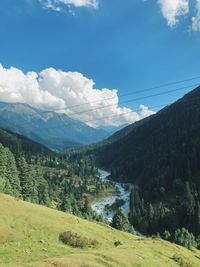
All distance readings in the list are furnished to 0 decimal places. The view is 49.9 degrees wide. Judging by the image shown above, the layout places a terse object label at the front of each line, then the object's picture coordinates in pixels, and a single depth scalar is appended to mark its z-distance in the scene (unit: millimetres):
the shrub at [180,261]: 37834
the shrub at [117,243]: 39850
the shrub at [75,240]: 34649
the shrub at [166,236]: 77895
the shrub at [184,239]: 69824
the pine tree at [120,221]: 71399
